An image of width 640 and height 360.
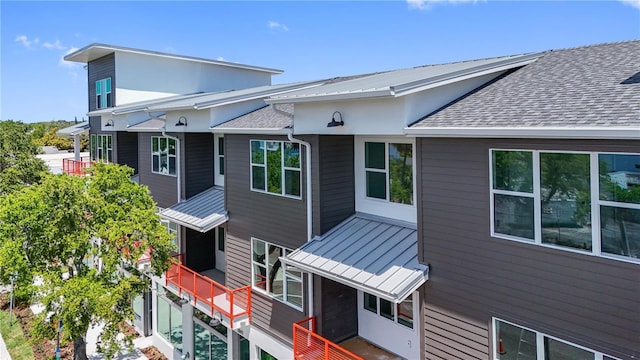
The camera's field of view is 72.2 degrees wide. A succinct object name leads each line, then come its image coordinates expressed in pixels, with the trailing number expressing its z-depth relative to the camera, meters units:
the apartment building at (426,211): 6.25
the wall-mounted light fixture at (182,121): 15.60
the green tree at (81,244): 11.09
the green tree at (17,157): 25.06
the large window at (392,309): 9.98
